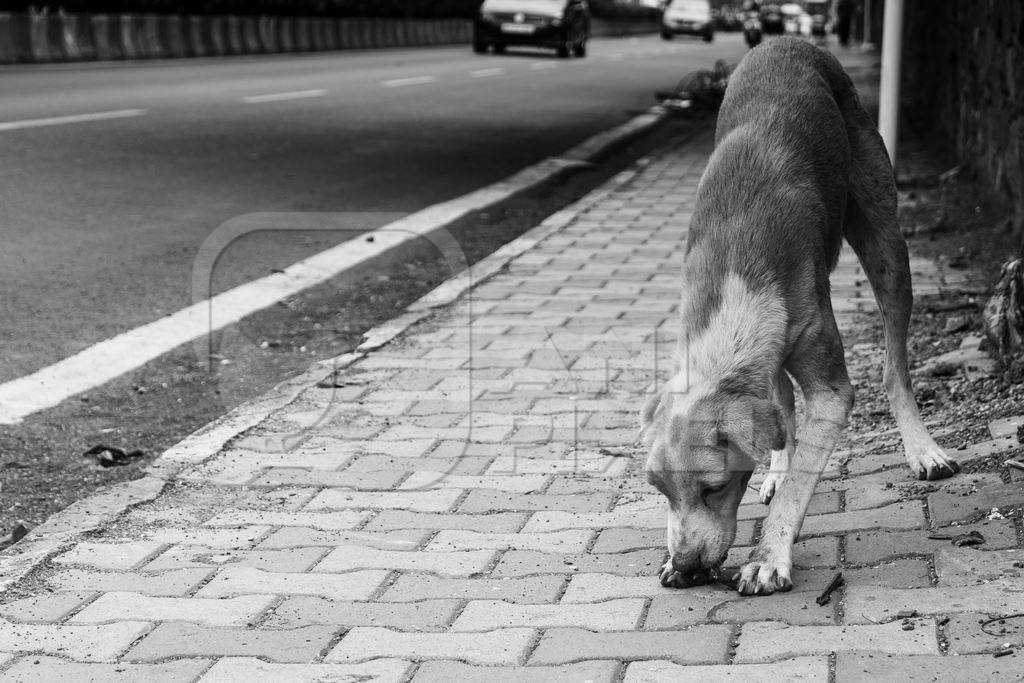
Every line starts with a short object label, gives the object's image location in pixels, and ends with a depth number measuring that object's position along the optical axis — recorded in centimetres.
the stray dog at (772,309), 357
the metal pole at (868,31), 3906
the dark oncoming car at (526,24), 3225
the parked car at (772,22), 6812
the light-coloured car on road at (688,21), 5412
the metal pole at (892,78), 1027
